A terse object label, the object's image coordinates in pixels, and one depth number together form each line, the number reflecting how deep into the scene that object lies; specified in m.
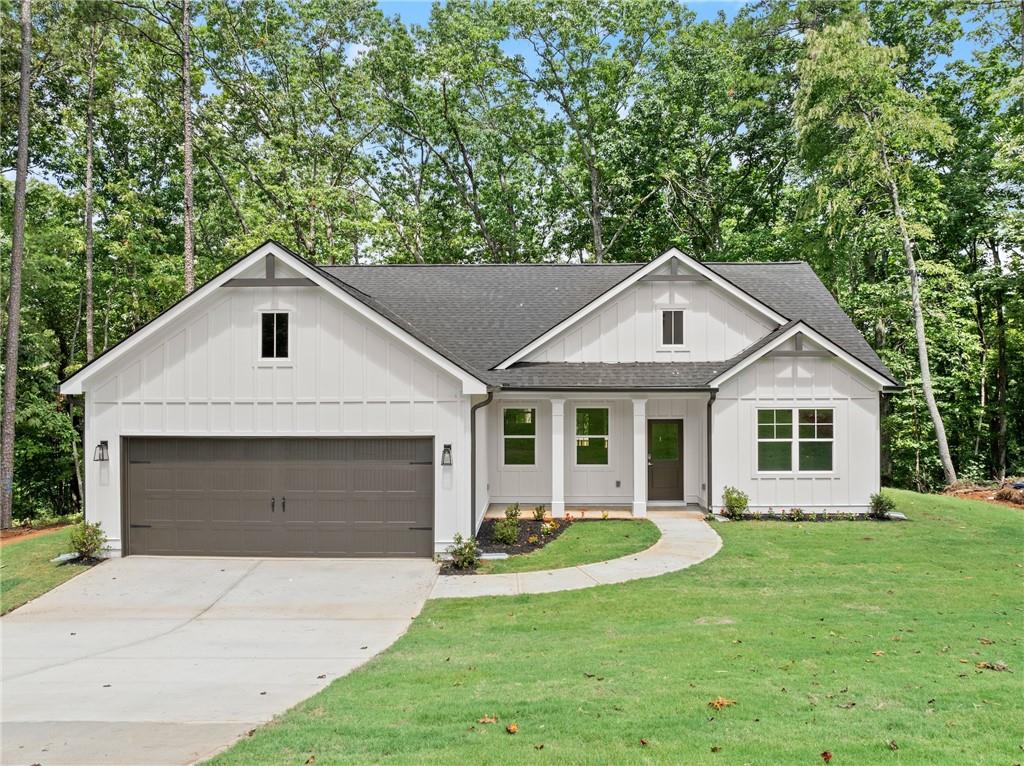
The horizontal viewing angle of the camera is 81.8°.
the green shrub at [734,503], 13.62
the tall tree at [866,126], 18.81
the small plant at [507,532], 11.79
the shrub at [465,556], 10.53
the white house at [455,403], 11.36
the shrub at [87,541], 11.04
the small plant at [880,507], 13.68
